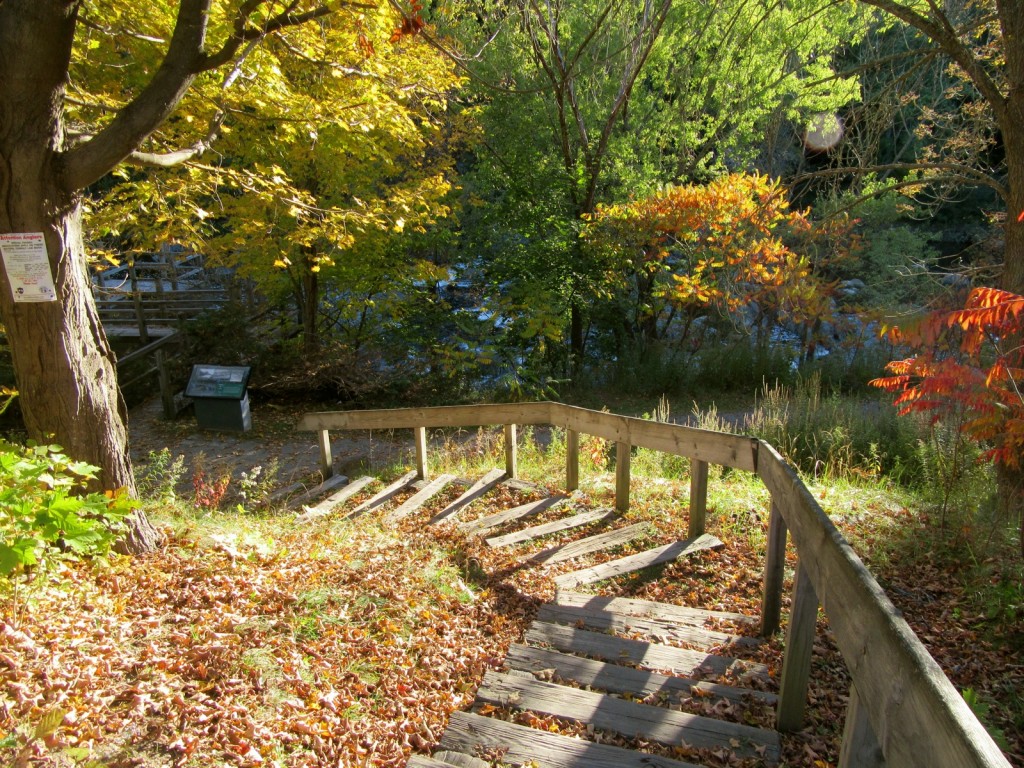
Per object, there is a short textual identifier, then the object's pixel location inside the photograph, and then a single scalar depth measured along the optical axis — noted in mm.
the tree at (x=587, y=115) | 12797
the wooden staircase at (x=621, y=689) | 2678
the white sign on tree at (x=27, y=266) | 3635
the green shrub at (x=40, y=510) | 2711
